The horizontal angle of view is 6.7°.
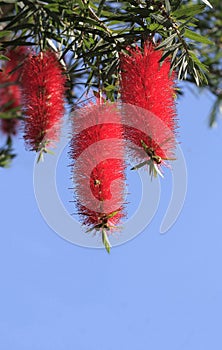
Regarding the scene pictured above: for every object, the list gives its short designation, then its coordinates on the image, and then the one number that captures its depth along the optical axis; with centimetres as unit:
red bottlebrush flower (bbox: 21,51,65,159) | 162
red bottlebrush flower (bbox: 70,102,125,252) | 160
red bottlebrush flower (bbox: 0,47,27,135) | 168
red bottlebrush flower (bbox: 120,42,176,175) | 159
